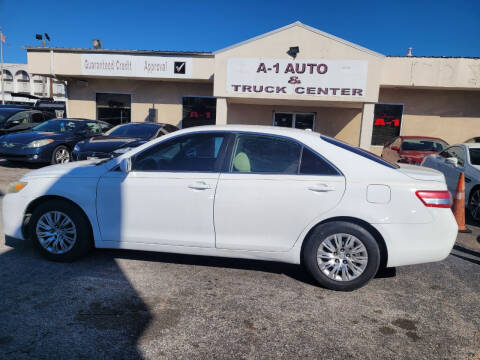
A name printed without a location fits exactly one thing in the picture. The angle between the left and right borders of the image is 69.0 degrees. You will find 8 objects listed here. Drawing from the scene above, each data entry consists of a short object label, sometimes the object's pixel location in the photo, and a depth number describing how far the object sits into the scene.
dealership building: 12.09
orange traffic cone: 5.30
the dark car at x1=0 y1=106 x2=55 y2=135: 11.94
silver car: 6.20
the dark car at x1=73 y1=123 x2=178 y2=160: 7.55
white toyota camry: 3.26
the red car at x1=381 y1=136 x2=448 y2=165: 10.37
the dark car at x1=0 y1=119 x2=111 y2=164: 9.27
